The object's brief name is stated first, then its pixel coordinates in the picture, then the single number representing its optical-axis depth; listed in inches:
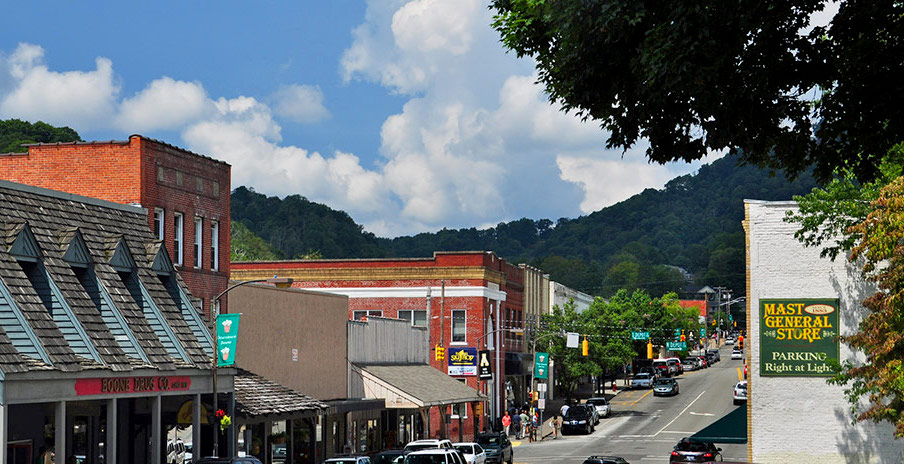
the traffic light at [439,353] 2652.6
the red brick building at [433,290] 3002.0
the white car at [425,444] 1711.4
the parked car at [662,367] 4701.0
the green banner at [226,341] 1350.9
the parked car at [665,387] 3850.9
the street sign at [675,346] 4665.4
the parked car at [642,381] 4296.3
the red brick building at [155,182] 1512.1
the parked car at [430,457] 1472.7
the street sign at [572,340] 3272.6
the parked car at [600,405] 3277.6
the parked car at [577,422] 2938.0
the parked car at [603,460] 1582.4
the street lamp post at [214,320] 1341.7
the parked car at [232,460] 1174.3
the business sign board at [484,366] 2736.2
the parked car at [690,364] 5270.7
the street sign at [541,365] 2997.0
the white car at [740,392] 3348.9
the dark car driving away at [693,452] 1800.0
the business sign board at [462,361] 2723.9
